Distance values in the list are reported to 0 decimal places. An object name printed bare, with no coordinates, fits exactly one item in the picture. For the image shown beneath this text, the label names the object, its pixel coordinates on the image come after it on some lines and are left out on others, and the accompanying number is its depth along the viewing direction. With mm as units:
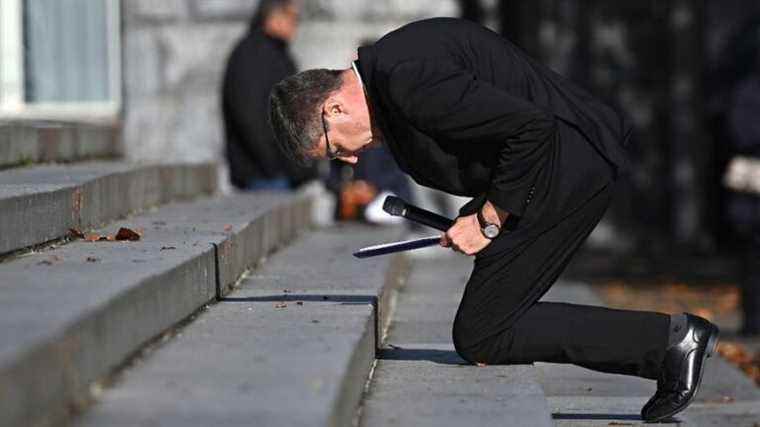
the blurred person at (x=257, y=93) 19031
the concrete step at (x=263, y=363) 7648
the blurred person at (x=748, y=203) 18281
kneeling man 9695
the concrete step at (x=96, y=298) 7043
